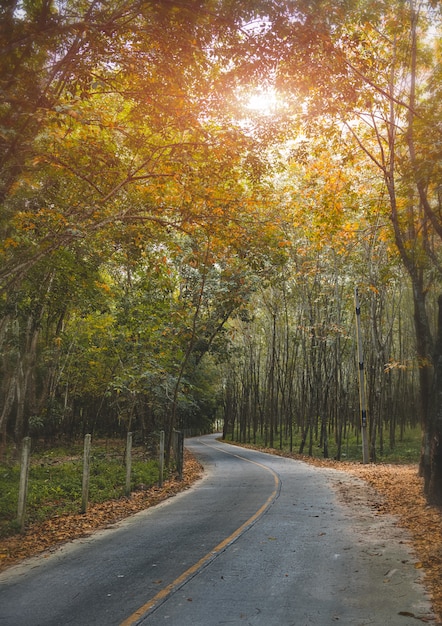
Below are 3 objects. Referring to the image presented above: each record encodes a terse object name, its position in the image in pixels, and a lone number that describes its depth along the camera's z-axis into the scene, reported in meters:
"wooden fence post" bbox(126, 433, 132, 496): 12.23
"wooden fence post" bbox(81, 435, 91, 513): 10.14
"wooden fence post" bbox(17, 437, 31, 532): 8.27
